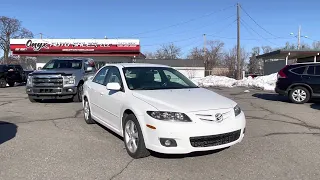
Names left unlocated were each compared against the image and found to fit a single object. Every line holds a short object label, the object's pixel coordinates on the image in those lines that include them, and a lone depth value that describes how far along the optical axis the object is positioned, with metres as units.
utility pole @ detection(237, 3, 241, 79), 29.22
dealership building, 34.97
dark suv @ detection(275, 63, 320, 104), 11.84
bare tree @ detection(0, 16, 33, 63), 64.56
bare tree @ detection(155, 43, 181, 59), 84.06
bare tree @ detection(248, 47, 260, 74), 71.44
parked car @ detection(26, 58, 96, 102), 11.15
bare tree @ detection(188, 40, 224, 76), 63.25
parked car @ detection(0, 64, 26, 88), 21.64
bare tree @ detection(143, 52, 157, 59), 85.95
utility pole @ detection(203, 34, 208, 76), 61.74
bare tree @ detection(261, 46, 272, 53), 80.25
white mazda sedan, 4.37
